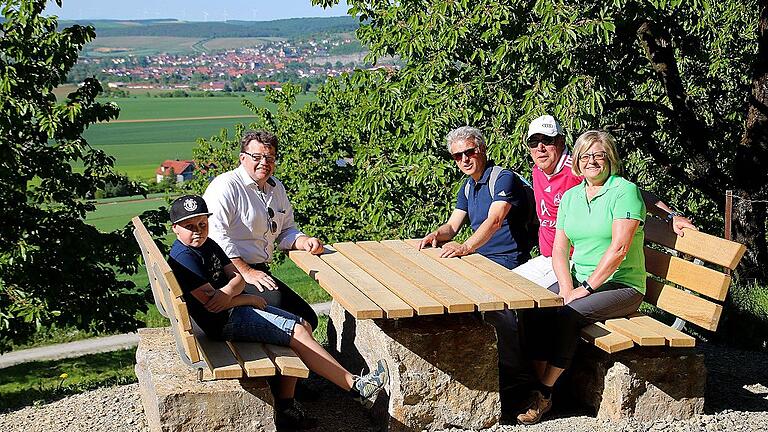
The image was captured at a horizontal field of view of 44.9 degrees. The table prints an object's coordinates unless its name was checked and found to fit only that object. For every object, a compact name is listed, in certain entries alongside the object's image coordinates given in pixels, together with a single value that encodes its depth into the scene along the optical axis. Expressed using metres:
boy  4.45
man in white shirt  5.17
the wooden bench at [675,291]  4.52
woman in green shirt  4.70
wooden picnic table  4.23
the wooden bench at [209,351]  3.92
